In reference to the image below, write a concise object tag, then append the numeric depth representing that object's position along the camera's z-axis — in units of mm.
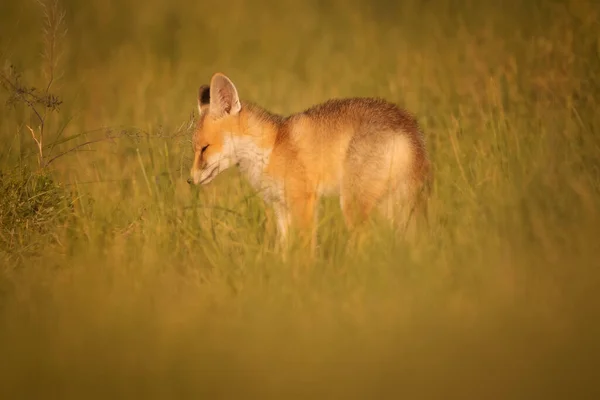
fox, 11797
